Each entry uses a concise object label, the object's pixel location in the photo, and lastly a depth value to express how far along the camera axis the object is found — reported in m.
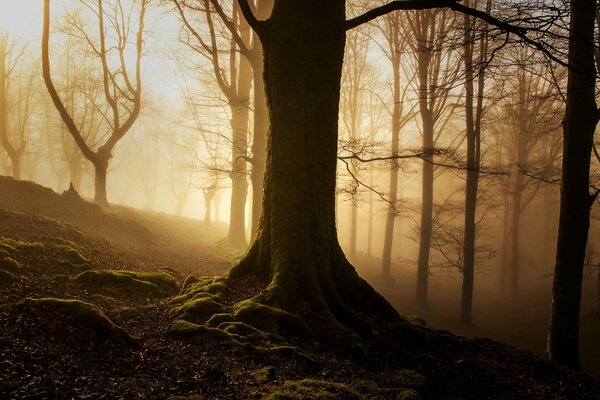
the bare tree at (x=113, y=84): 19.00
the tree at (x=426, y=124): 16.78
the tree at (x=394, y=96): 18.94
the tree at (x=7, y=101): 22.61
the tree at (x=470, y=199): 14.95
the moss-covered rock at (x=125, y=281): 6.80
